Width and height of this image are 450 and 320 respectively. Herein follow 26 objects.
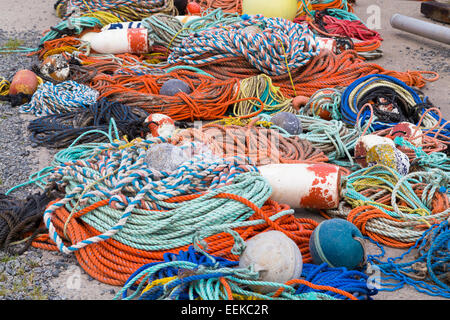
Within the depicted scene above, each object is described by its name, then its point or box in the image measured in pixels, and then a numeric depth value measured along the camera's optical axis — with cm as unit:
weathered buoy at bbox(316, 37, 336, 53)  575
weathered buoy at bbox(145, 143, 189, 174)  326
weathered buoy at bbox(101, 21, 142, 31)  608
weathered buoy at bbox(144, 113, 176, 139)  422
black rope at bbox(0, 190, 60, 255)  303
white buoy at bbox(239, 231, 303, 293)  257
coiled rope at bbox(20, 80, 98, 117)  484
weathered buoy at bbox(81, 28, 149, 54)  593
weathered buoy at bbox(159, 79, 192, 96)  494
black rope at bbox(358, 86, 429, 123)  458
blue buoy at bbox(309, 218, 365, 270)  277
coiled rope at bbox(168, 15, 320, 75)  525
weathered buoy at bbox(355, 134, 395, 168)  379
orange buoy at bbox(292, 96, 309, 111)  496
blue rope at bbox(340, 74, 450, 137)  445
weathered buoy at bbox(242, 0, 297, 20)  623
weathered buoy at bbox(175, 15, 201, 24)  632
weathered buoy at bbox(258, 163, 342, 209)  331
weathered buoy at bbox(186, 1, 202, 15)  717
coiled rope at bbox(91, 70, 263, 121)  479
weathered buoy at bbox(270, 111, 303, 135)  434
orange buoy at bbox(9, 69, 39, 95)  506
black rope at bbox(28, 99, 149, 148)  431
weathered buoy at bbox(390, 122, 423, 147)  412
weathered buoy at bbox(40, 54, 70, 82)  546
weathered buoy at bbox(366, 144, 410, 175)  367
